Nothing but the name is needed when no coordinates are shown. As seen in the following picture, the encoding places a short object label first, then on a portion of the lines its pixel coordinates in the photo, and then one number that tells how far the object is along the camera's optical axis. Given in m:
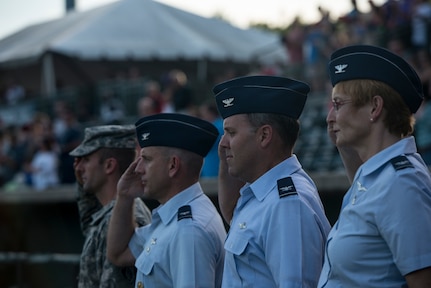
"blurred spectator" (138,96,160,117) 14.07
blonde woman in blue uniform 3.71
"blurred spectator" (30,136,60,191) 15.76
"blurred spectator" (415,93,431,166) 9.84
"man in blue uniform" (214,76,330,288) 4.32
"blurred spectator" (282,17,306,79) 16.39
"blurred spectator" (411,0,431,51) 13.16
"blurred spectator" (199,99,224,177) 9.98
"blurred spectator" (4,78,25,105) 24.91
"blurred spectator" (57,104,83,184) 14.52
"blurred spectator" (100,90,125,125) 19.48
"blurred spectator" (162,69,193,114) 14.82
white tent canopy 22.05
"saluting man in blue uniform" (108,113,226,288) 5.03
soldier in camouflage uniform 6.09
